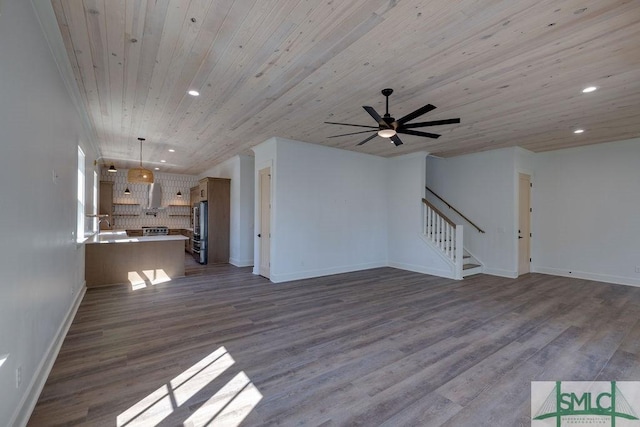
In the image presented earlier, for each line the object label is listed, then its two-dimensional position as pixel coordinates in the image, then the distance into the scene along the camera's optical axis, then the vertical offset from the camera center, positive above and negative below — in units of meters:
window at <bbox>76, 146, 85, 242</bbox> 4.40 +0.18
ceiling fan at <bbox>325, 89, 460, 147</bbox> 3.41 +1.09
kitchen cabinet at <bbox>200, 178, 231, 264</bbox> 7.86 -0.19
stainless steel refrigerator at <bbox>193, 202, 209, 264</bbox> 7.85 -0.63
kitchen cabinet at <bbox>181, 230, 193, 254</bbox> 9.69 -1.12
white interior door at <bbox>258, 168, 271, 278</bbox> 6.17 -0.25
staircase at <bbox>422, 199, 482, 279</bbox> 6.25 -0.64
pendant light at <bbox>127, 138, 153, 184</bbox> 5.60 +0.66
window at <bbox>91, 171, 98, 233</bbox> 6.62 -0.01
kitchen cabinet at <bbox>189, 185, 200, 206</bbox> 9.05 +0.52
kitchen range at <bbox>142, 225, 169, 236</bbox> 9.77 -0.75
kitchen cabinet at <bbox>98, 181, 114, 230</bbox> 9.15 +0.31
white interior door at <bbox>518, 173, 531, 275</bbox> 6.64 -0.23
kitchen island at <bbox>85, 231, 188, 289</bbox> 5.43 -1.03
